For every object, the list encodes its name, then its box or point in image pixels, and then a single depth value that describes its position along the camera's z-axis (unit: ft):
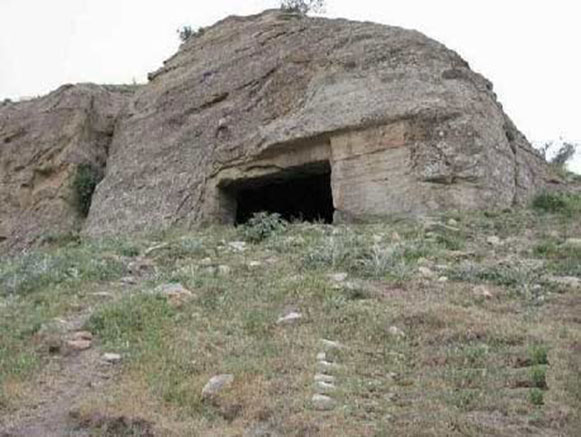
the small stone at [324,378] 21.12
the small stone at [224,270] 32.04
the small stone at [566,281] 28.68
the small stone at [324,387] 20.47
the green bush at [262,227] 38.68
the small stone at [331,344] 23.26
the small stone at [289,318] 25.70
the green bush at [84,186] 55.93
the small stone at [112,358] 23.75
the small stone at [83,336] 25.53
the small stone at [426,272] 30.19
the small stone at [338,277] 30.04
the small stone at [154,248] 37.55
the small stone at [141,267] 34.52
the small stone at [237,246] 36.53
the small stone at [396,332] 24.05
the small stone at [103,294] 30.45
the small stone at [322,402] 19.61
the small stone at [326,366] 21.81
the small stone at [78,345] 24.88
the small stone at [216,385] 20.77
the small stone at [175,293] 28.06
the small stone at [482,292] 27.66
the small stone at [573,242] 34.22
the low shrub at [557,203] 41.73
